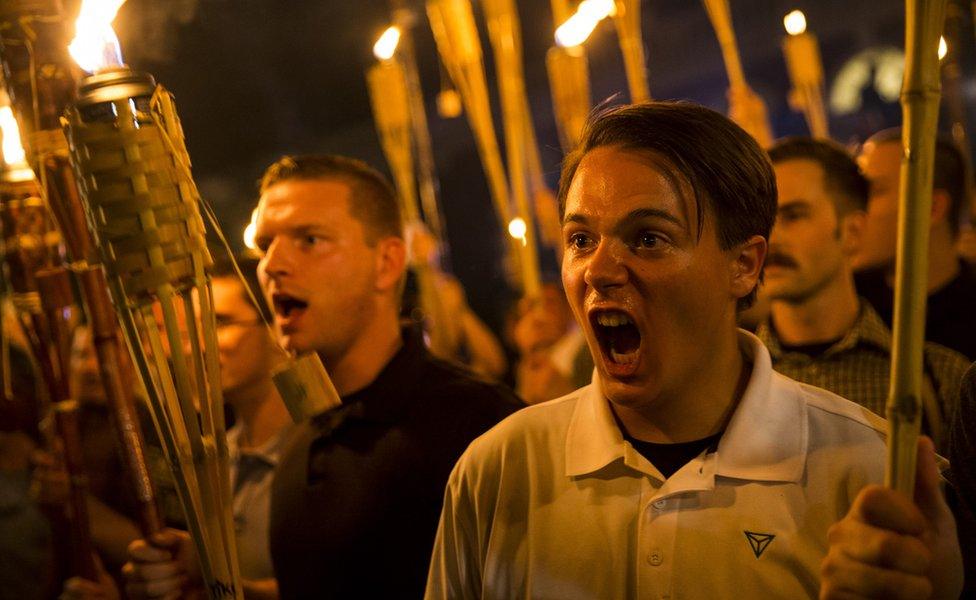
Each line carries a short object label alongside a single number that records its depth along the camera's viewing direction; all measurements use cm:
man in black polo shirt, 218
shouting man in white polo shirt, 142
